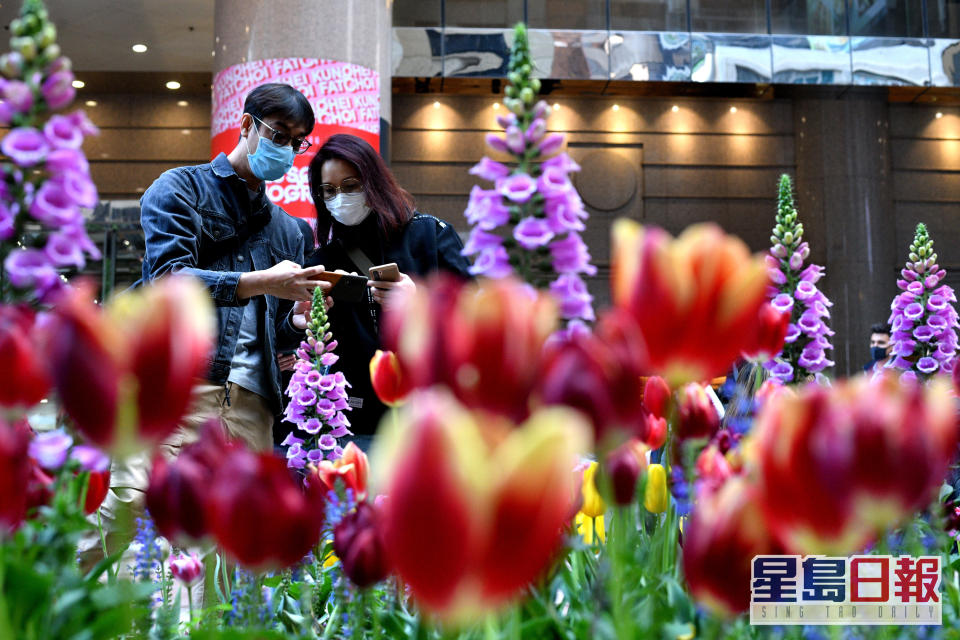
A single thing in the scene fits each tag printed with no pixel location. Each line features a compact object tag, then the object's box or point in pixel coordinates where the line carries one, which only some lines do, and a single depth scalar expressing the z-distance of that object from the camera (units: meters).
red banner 11.42
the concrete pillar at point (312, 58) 11.71
